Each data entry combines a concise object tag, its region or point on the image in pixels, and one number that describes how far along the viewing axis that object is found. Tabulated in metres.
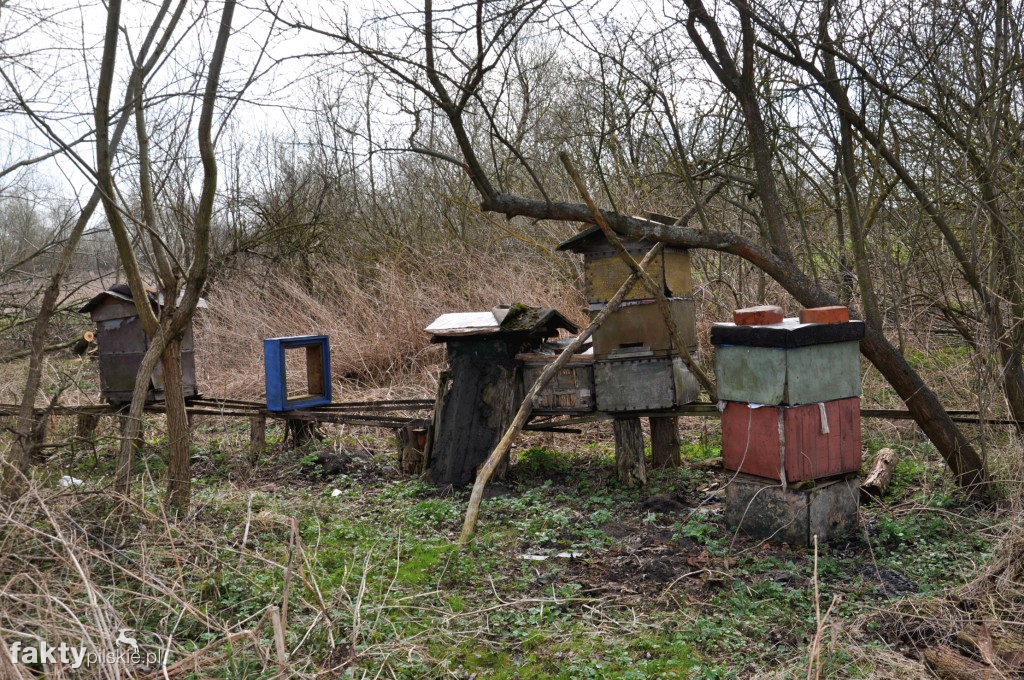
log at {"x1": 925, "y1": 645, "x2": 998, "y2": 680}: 3.45
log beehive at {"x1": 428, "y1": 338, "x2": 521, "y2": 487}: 7.46
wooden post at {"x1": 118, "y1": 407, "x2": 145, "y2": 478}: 5.60
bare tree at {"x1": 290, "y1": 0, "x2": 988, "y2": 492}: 5.66
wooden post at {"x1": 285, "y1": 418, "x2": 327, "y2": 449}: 8.88
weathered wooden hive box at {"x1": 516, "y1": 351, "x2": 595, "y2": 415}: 7.17
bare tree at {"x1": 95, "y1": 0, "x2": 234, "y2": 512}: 5.30
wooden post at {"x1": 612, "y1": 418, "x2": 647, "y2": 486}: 7.04
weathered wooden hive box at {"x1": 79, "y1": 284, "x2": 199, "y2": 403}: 8.52
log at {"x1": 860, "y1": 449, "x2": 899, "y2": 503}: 6.16
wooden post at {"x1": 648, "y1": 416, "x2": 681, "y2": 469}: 7.38
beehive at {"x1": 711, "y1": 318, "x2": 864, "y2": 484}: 5.34
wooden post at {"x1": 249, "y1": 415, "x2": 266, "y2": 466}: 8.59
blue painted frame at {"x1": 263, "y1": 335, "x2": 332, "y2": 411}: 8.43
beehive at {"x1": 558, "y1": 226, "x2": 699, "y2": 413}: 6.85
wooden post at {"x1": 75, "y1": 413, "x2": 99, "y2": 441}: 8.81
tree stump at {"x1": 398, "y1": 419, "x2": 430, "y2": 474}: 7.85
